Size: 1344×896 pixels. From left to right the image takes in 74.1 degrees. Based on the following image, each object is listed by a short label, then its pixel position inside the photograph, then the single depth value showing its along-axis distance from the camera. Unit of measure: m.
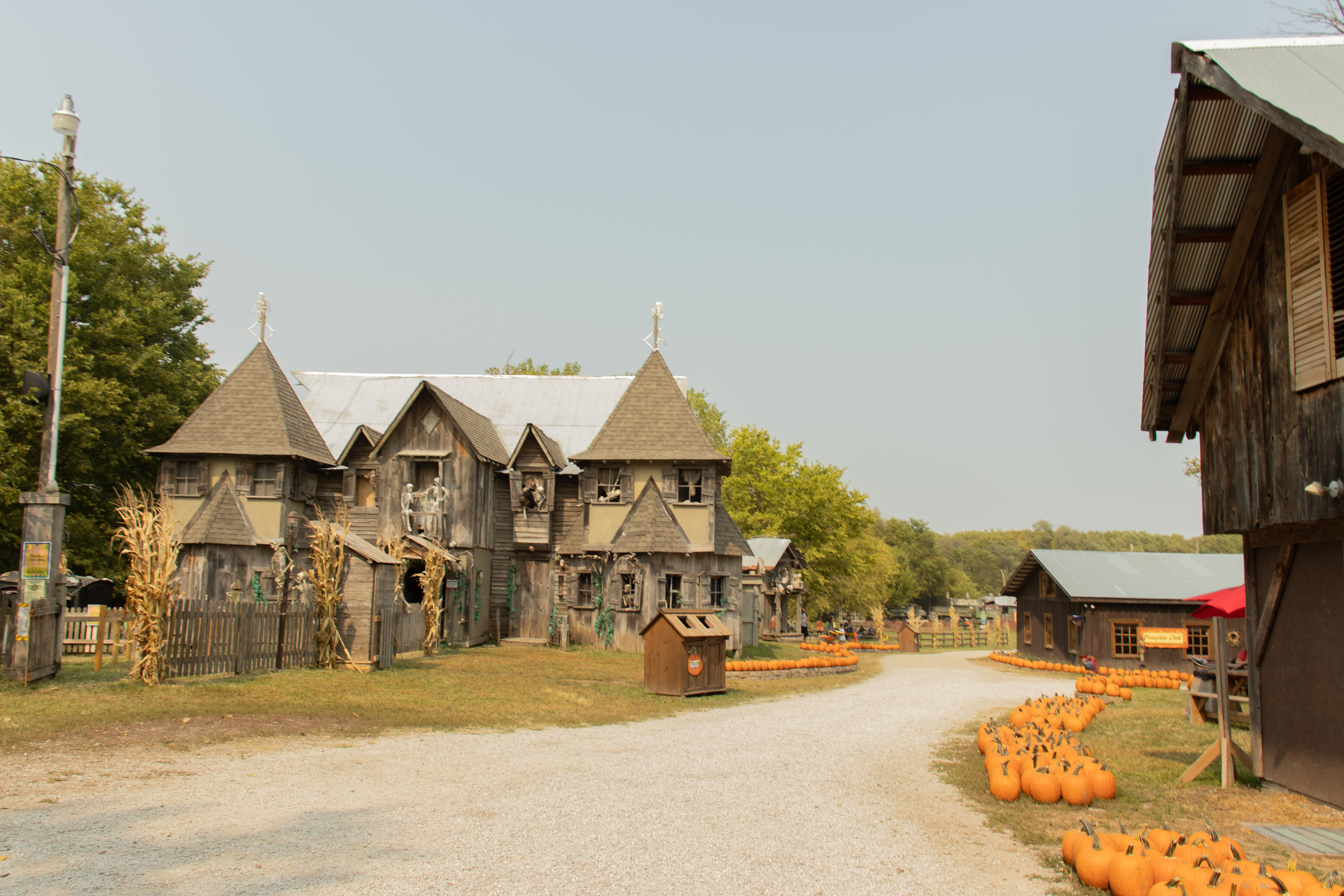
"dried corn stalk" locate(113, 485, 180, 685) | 14.73
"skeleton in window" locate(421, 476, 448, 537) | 26.53
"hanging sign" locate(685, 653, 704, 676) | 17.56
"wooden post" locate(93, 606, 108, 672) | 17.45
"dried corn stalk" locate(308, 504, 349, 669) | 18.16
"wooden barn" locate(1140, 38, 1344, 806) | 7.86
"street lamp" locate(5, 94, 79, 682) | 14.48
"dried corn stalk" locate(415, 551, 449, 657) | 23.00
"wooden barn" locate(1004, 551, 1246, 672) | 31.38
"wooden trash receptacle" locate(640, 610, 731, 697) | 17.48
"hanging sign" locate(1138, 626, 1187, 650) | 30.67
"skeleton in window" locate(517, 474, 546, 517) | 29.00
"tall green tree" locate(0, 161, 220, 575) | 25.25
